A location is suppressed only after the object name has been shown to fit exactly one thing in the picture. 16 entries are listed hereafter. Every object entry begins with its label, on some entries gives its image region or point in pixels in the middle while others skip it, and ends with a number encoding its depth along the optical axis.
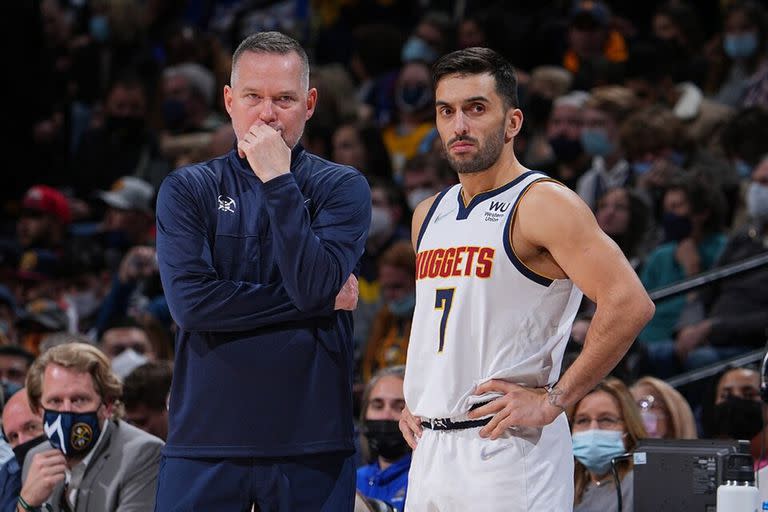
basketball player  8.04
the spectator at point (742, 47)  22.12
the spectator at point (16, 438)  12.41
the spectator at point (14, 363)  16.23
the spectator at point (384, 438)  13.09
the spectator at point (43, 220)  22.69
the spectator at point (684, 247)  17.81
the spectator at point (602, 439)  11.87
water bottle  8.55
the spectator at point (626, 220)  18.39
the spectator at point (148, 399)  13.71
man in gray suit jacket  11.34
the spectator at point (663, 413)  12.85
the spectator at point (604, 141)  20.08
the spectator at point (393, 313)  17.17
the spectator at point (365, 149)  21.80
